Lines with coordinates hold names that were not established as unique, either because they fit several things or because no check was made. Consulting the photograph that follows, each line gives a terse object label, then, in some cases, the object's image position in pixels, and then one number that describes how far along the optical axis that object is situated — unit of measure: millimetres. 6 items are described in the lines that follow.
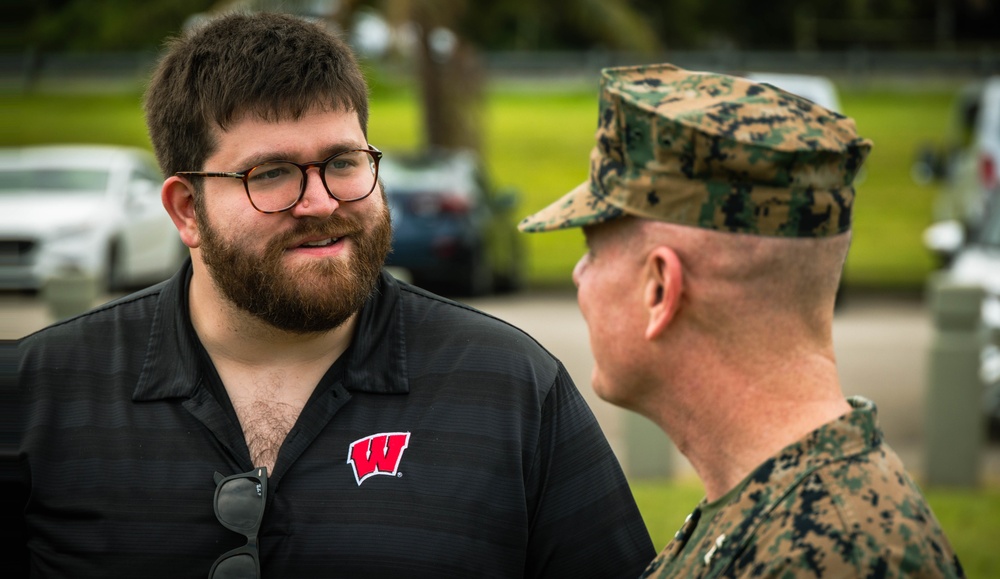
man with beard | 2838
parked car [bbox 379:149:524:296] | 14469
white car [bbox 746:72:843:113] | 15297
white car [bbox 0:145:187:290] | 14430
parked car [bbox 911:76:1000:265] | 13477
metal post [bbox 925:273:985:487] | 7848
